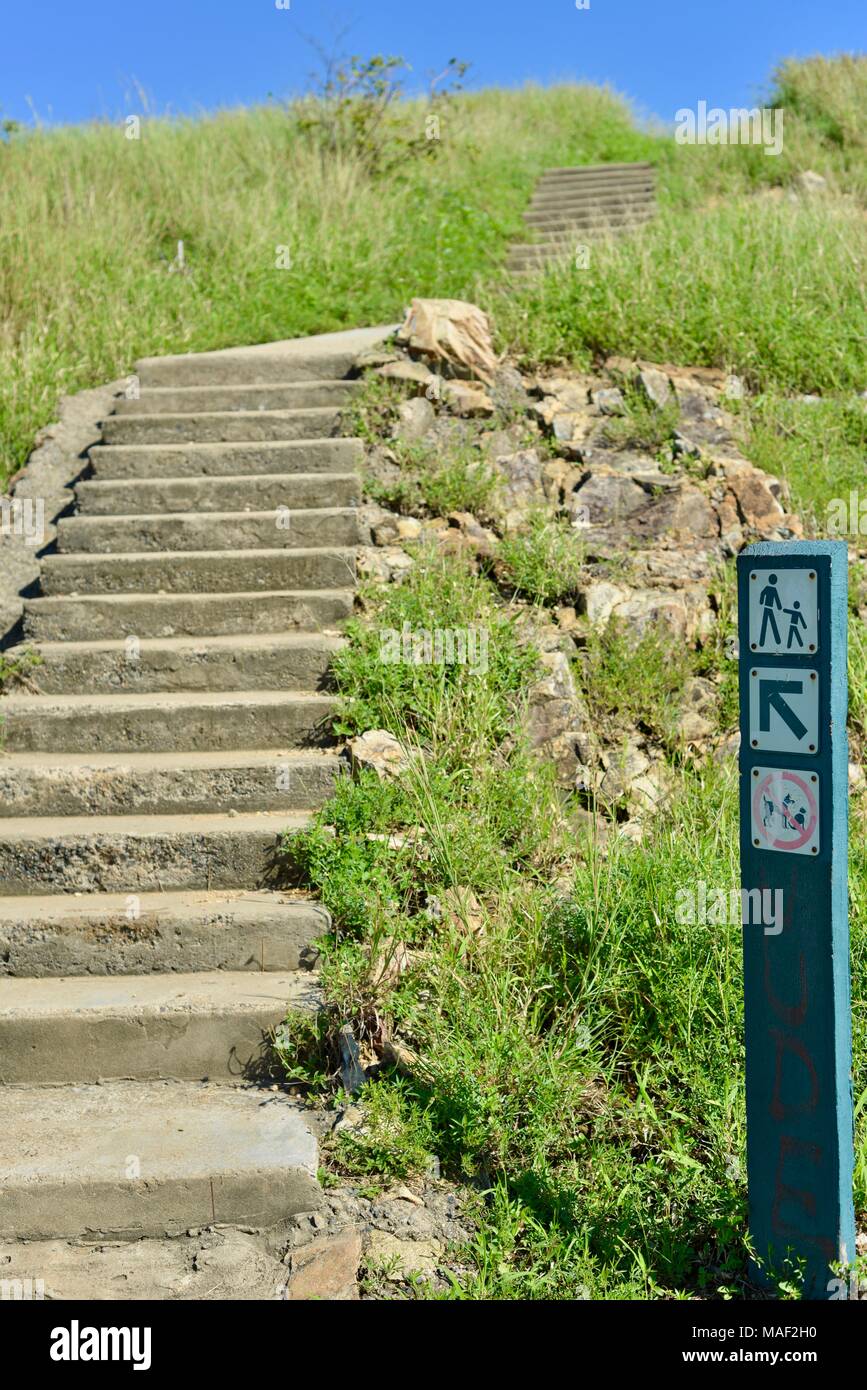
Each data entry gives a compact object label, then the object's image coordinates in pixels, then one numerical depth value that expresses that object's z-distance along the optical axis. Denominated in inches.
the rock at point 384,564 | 229.5
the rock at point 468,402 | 273.7
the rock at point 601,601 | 221.3
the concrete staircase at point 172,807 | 133.4
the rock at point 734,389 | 281.8
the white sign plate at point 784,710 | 102.2
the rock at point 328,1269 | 115.2
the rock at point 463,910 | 154.3
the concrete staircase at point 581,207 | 442.9
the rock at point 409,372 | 276.6
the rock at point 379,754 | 183.2
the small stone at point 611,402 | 275.0
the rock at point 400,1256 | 116.1
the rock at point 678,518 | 244.5
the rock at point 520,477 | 254.5
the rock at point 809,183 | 476.4
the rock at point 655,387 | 274.4
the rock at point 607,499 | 247.8
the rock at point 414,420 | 265.1
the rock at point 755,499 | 246.4
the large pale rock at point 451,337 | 283.7
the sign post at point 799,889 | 102.0
